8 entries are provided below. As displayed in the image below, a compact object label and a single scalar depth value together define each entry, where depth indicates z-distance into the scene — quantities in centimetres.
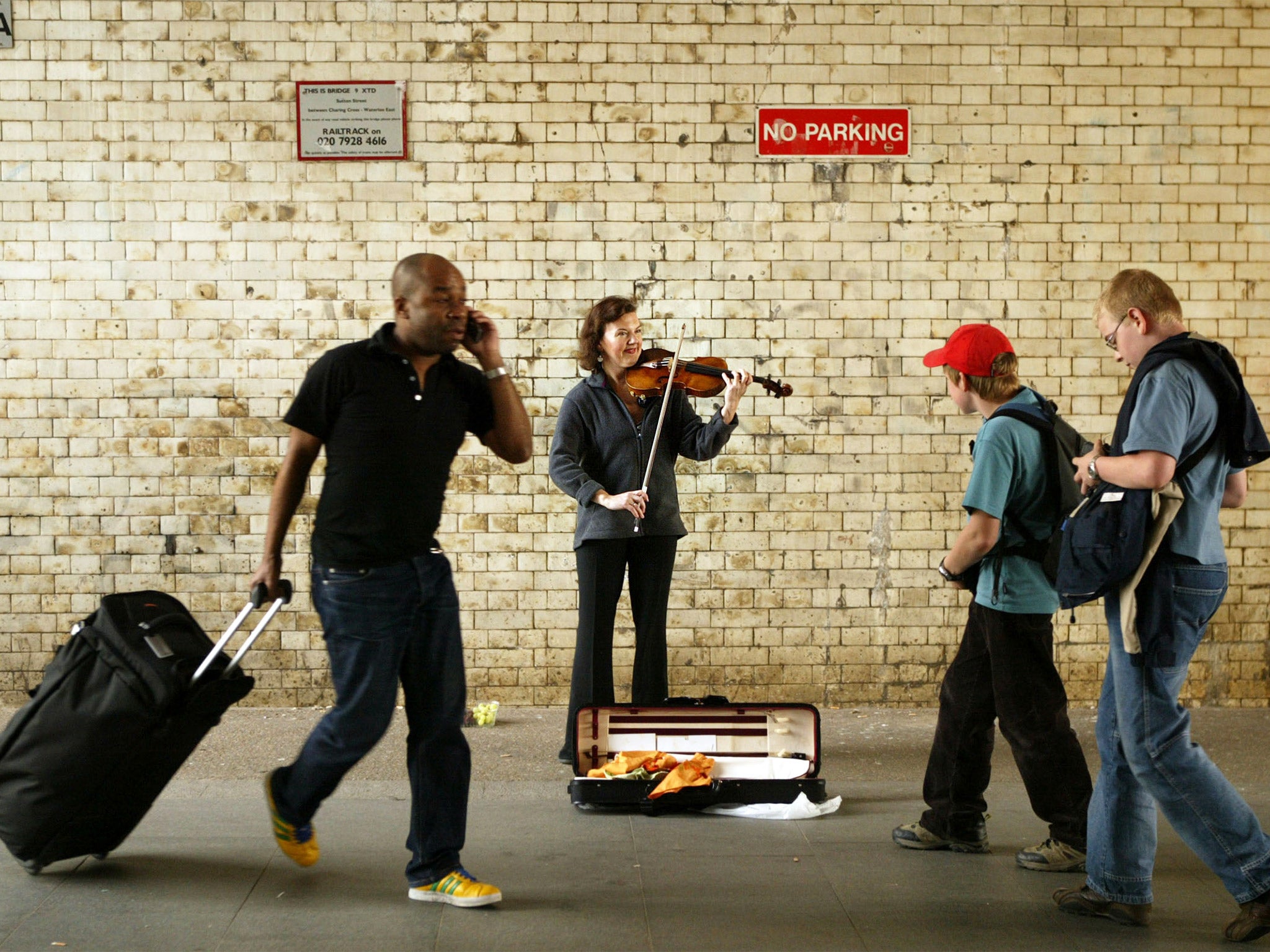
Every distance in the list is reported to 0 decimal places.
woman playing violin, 513
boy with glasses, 327
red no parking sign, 630
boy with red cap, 382
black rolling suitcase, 353
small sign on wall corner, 617
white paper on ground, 449
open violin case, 483
